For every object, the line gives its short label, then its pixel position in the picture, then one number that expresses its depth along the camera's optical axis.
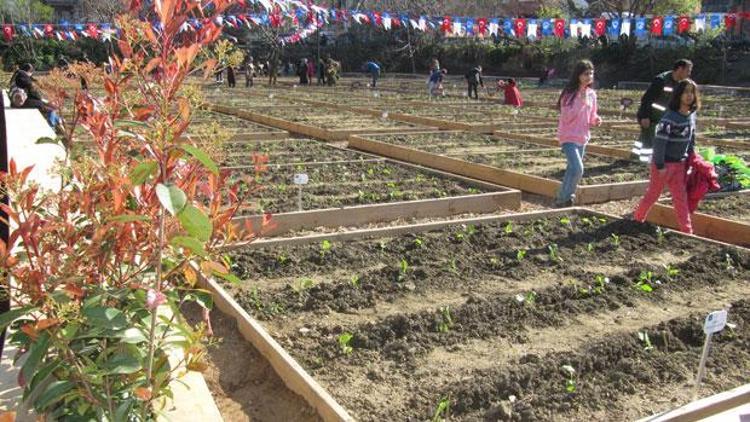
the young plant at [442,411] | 3.23
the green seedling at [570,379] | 3.52
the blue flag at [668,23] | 27.95
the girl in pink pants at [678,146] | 6.22
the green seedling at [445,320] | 4.27
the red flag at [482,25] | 30.17
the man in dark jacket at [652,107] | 9.02
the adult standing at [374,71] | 29.11
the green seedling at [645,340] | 4.07
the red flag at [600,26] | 30.67
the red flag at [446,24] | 30.71
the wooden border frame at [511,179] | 8.18
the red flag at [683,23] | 27.04
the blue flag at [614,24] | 30.78
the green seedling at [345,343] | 3.94
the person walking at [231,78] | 27.70
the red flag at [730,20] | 26.06
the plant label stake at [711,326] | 3.21
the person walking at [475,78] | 22.94
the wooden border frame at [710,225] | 6.51
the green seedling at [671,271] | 5.29
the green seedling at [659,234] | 6.18
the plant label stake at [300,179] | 6.30
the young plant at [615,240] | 6.05
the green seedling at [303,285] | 4.86
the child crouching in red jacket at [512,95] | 19.92
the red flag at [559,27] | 30.00
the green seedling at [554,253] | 5.63
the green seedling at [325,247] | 5.68
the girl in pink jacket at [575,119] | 7.38
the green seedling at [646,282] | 5.00
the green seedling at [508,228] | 6.34
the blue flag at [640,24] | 29.38
